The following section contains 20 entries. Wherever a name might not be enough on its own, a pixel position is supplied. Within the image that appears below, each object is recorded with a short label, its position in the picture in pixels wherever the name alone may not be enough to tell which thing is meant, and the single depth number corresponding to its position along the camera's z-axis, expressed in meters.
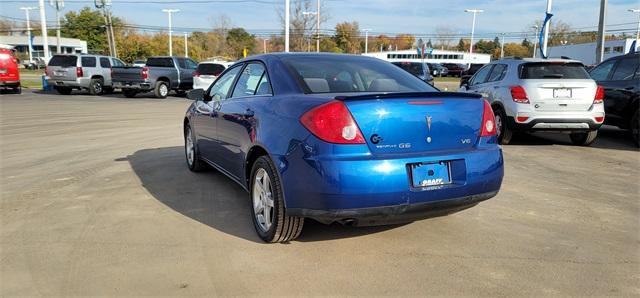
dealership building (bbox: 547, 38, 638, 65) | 68.88
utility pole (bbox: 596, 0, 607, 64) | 18.36
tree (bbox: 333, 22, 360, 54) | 93.75
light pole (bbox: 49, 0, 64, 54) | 39.19
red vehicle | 21.22
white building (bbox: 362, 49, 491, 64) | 104.69
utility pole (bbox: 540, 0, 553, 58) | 25.29
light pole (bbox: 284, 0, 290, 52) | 27.52
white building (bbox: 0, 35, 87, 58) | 87.62
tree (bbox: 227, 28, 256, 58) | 87.25
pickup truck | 21.50
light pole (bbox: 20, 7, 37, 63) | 79.91
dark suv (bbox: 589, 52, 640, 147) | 8.88
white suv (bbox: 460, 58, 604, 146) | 8.13
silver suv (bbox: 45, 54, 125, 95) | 22.11
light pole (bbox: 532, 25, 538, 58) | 73.94
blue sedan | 3.29
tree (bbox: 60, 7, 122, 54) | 97.31
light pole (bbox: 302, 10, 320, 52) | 42.38
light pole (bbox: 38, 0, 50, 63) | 31.70
